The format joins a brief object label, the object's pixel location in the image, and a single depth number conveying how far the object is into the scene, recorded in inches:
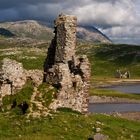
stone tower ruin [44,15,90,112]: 2058.3
